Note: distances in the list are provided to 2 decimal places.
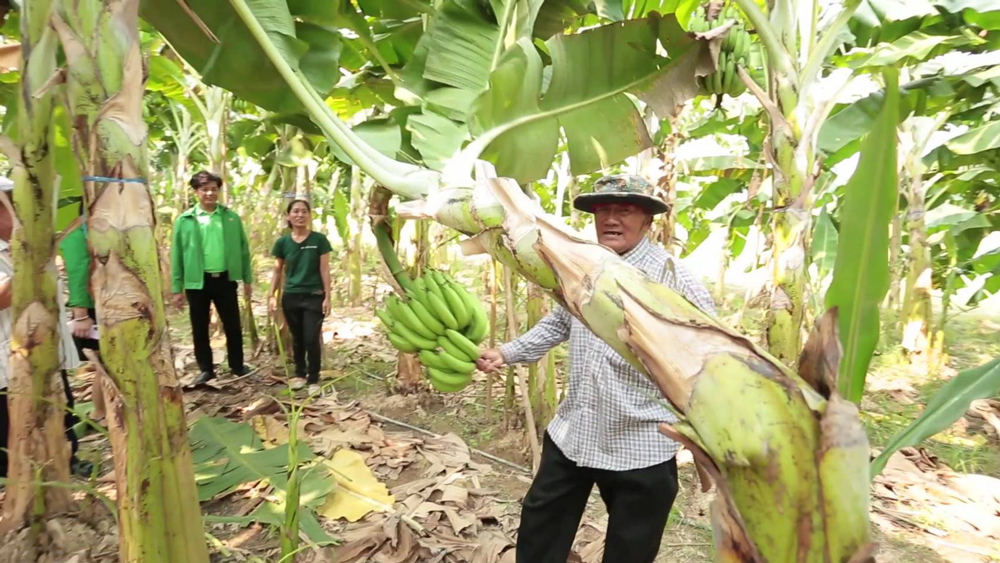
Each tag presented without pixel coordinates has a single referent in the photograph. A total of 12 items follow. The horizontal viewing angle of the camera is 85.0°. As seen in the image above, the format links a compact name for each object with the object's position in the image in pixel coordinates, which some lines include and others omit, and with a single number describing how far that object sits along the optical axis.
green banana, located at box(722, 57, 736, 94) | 2.13
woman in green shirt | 4.06
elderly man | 1.56
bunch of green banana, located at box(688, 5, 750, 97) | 2.13
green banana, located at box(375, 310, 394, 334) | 1.82
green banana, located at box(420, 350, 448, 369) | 1.73
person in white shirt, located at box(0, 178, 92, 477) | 1.96
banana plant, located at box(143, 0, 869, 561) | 0.56
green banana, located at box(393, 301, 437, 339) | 1.75
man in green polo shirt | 3.91
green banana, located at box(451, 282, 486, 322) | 1.79
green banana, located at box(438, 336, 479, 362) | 1.71
